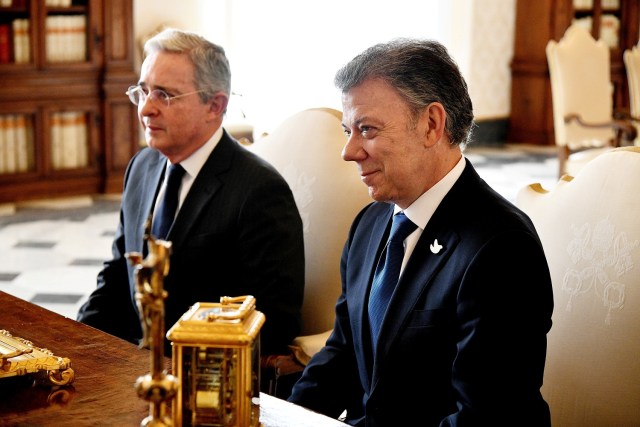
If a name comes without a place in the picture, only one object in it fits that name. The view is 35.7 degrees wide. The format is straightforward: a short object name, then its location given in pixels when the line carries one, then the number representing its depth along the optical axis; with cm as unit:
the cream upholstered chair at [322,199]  272
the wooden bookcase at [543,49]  1057
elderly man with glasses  257
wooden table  159
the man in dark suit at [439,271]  171
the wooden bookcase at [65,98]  720
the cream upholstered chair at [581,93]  711
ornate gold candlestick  120
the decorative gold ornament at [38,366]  174
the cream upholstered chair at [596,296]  195
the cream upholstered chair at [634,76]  745
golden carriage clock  138
